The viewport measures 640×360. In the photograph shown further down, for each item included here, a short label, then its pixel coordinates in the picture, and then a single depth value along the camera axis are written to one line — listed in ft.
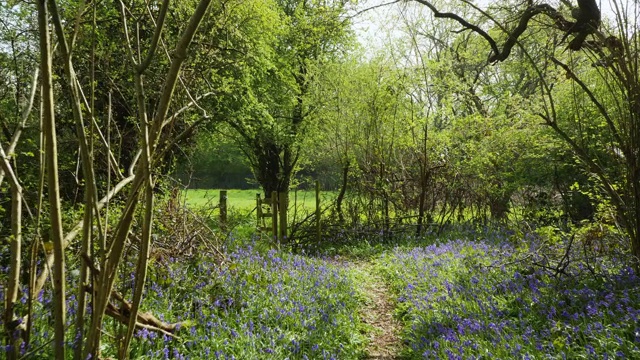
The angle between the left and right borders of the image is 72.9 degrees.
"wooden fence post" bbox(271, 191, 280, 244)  32.30
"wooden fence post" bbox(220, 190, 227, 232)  28.07
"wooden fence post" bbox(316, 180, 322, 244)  34.97
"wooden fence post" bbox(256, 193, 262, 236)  35.47
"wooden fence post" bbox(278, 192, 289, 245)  33.14
